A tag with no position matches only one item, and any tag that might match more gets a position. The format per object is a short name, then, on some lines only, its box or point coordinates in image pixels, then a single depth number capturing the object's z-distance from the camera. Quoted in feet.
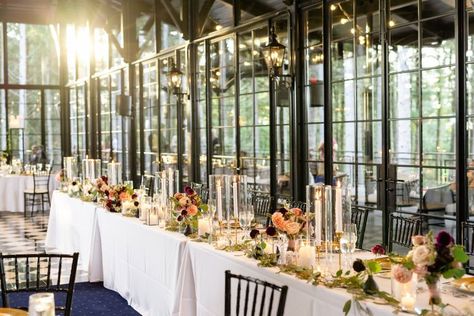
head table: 9.89
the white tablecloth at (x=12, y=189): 43.11
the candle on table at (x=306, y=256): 10.80
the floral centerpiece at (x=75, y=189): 26.25
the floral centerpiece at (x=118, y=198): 19.65
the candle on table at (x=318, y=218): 10.58
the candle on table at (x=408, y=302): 8.32
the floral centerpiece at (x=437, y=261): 7.57
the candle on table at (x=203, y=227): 14.52
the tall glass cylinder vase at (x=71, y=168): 29.78
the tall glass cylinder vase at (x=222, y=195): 13.44
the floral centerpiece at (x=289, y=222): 11.16
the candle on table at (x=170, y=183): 17.35
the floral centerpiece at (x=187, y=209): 15.17
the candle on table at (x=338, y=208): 10.36
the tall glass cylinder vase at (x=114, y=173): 24.21
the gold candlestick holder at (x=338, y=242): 10.48
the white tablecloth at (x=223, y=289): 9.23
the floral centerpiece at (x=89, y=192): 24.17
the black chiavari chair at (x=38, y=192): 41.88
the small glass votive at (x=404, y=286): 8.04
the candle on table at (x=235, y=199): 13.42
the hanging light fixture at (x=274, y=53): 20.70
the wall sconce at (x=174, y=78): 29.48
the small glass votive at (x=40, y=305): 7.11
